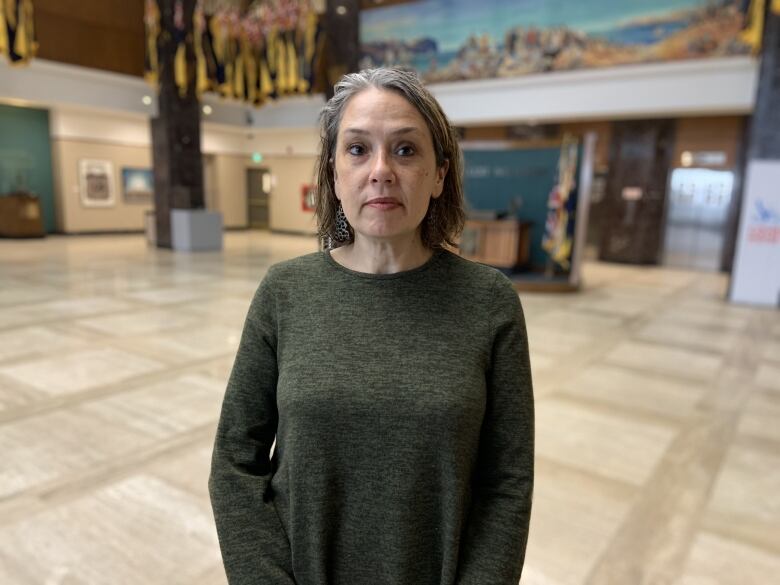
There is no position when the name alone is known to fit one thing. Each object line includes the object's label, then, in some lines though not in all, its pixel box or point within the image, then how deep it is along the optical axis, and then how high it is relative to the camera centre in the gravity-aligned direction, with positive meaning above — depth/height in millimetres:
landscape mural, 10570 +3477
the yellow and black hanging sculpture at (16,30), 10547 +2950
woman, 1159 -423
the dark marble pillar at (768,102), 8930 +1631
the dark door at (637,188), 14227 +340
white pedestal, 15094 -1073
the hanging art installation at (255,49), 13242 +3435
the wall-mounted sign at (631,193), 14680 +207
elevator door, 13867 -335
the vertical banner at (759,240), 9055 -577
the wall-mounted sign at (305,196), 20716 -103
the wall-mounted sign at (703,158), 13609 +1098
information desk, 10484 -826
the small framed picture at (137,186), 19766 +113
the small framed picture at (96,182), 18625 +183
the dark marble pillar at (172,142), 14773 +1314
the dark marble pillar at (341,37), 14469 +4040
